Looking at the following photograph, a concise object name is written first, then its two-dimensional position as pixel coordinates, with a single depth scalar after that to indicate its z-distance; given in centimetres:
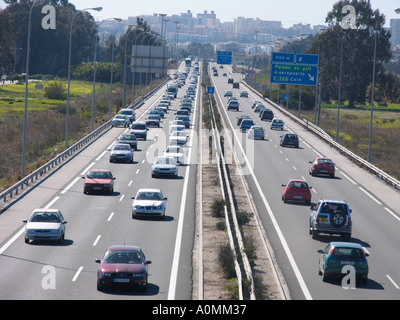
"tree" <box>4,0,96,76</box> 15962
